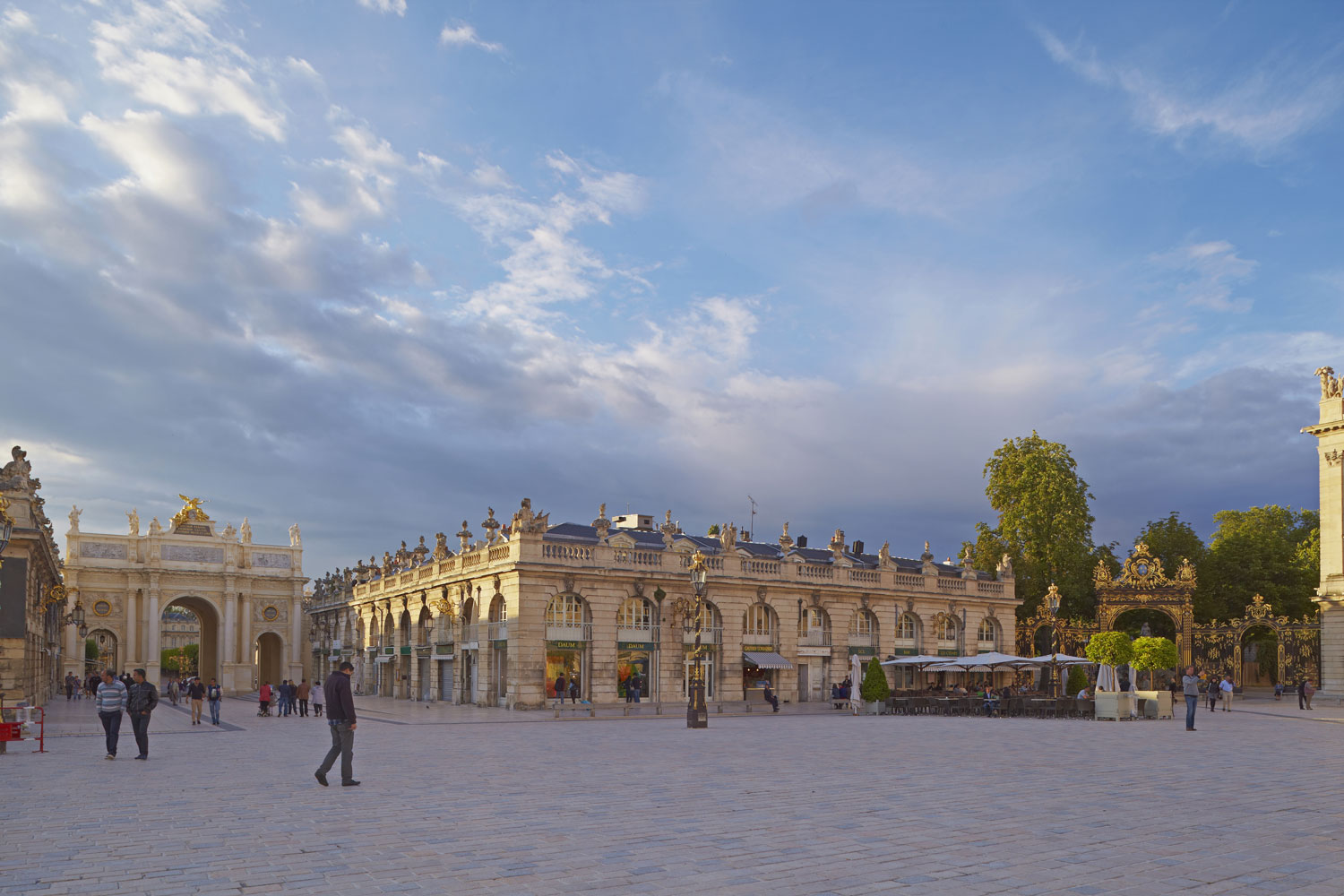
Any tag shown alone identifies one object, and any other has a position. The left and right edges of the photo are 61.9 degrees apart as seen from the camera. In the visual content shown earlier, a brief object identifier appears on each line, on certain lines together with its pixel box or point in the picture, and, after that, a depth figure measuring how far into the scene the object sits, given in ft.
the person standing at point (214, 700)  111.45
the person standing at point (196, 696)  114.21
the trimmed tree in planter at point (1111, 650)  124.67
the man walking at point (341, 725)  49.16
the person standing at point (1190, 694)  95.50
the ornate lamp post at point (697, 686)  100.37
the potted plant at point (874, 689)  135.54
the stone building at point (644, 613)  149.79
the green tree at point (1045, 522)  213.25
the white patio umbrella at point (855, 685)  133.80
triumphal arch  256.52
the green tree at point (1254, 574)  214.48
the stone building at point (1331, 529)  155.84
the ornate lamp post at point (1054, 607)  148.11
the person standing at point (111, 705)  66.28
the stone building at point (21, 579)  116.67
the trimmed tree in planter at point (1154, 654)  123.24
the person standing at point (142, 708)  65.87
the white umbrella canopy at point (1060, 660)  134.82
